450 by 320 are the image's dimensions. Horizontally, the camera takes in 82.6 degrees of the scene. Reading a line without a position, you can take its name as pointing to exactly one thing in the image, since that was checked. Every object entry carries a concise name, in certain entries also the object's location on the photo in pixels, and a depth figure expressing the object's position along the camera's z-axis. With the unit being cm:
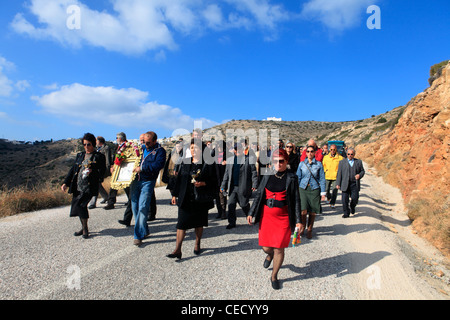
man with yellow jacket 904
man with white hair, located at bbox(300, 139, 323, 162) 870
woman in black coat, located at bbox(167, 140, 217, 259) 442
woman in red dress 357
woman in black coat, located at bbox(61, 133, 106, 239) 516
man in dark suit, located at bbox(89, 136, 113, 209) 716
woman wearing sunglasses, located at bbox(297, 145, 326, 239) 569
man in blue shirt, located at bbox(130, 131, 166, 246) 487
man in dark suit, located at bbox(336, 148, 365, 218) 773
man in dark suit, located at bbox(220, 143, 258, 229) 625
